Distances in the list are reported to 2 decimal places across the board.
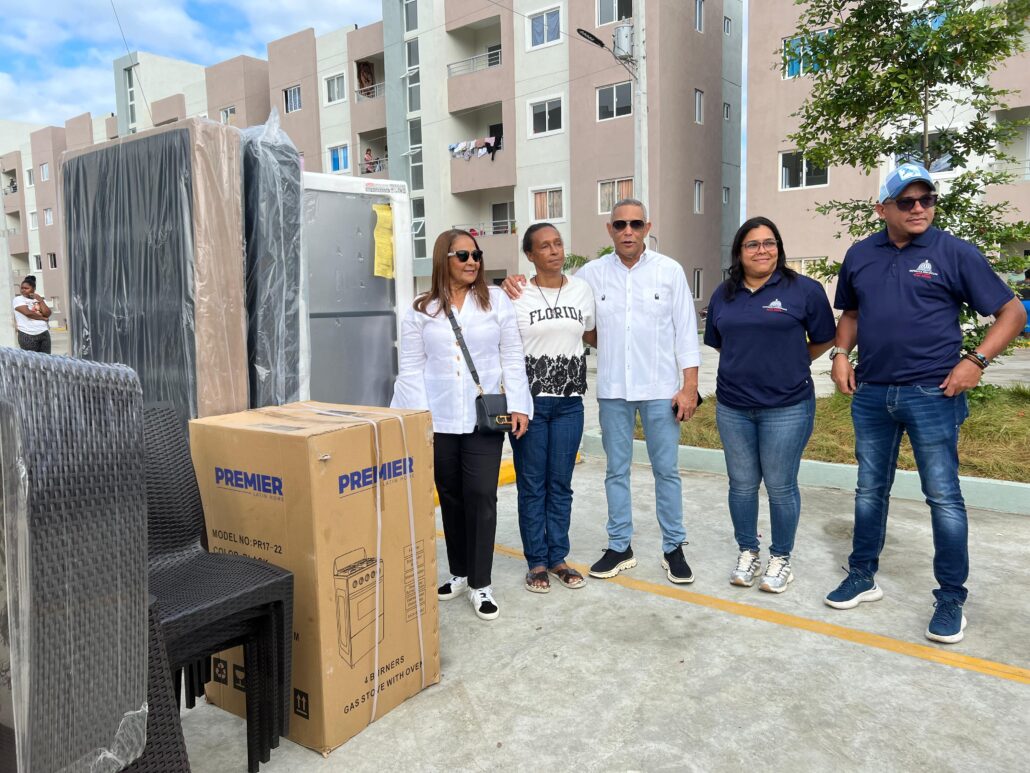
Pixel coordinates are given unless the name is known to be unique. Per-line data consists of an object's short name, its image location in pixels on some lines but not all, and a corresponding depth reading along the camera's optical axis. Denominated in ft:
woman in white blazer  10.80
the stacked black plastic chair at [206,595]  6.77
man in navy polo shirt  9.86
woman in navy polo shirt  11.38
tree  20.66
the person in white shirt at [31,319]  35.83
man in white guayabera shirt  12.07
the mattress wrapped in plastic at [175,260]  11.42
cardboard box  7.71
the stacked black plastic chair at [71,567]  4.05
